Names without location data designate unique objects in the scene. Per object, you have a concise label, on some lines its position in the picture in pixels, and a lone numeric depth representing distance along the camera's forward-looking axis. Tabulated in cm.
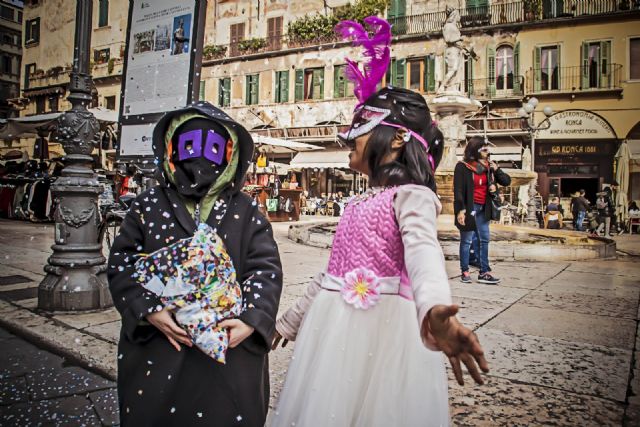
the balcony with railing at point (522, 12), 2262
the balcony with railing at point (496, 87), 2355
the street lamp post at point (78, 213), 397
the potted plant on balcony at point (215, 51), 3047
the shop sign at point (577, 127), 2258
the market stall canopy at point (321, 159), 2555
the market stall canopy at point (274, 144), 1641
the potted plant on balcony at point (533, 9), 2330
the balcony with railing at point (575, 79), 2244
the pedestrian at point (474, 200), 575
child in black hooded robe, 150
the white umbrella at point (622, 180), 1719
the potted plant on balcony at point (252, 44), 2928
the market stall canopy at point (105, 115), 1306
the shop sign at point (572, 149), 2281
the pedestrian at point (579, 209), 1706
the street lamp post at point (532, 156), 1508
